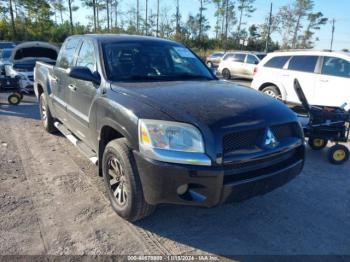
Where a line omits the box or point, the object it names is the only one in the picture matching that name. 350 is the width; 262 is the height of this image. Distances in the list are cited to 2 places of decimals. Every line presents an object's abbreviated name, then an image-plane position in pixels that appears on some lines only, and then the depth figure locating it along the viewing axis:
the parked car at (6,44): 24.05
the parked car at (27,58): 10.33
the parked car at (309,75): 8.38
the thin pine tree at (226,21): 57.00
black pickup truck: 2.80
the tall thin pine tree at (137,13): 54.47
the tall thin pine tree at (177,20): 53.78
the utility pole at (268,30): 49.55
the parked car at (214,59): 27.73
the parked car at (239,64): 18.84
